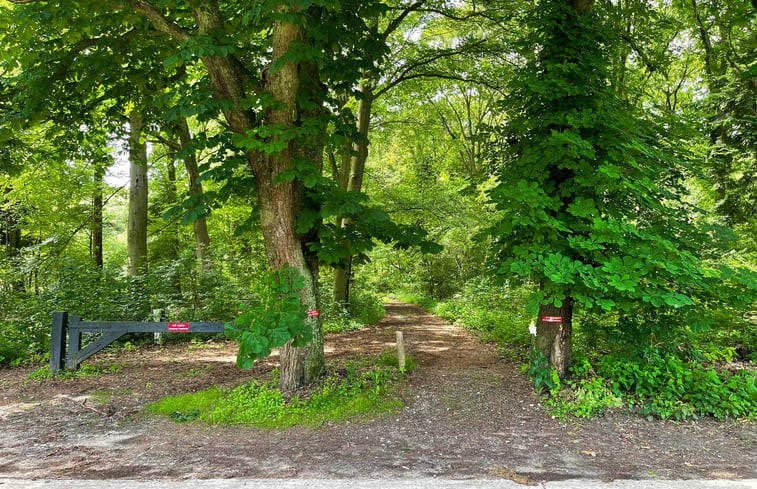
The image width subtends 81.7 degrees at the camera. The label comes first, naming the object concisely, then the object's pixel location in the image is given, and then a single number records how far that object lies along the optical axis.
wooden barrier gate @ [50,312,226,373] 6.91
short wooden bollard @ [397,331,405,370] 6.65
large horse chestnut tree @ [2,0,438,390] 4.84
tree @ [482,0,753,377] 4.89
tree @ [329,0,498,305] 11.02
